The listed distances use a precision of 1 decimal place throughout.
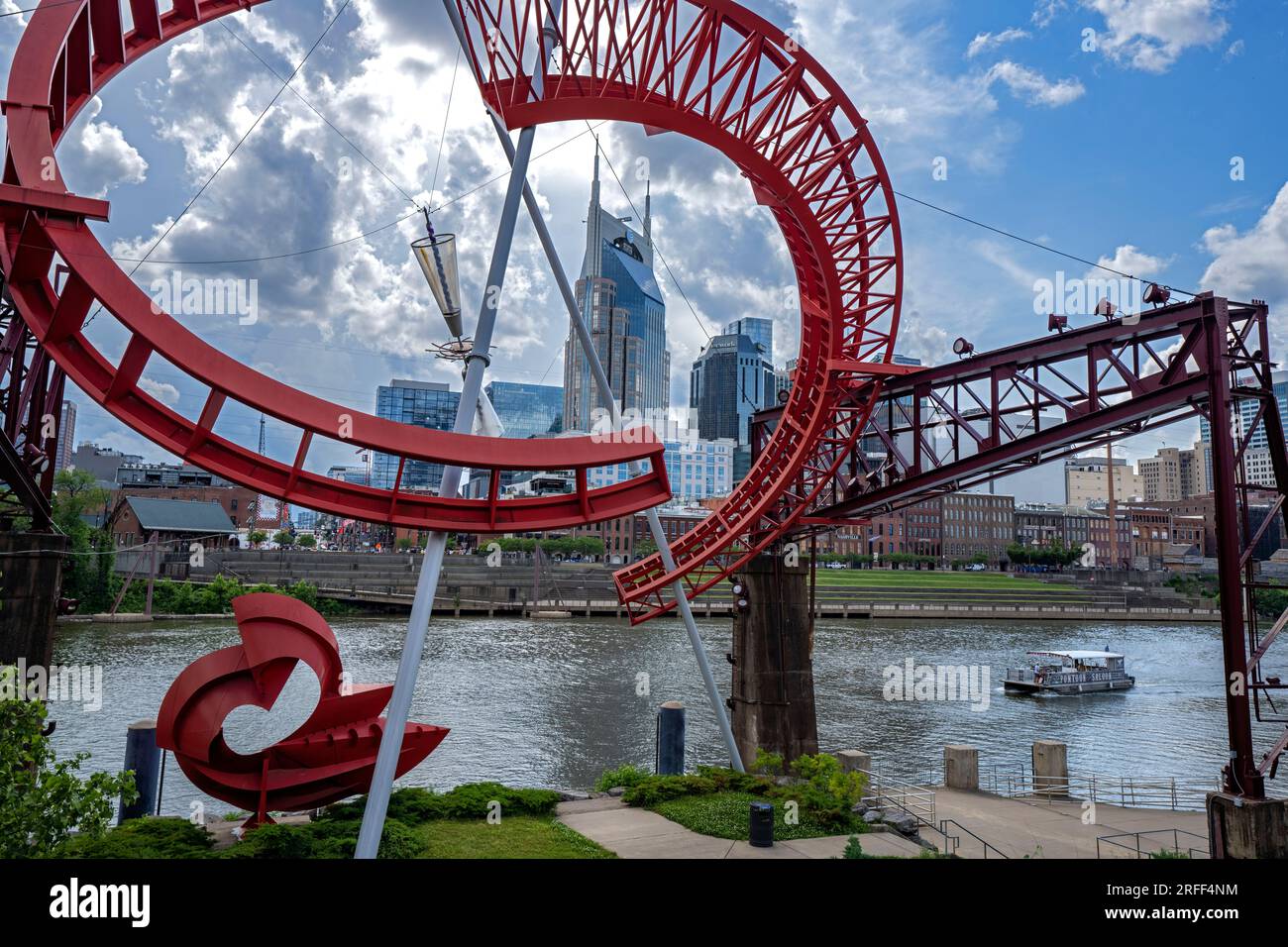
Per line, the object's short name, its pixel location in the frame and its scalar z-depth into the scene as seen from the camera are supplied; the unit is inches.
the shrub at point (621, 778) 708.0
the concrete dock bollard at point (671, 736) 791.7
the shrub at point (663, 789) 655.1
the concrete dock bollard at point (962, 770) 845.8
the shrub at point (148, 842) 467.2
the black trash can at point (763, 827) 551.2
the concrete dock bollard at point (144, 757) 660.1
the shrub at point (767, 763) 714.8
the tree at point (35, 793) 374.9
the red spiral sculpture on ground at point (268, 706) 526.6
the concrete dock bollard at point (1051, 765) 876.0
